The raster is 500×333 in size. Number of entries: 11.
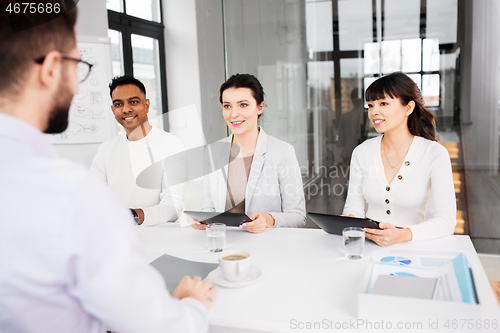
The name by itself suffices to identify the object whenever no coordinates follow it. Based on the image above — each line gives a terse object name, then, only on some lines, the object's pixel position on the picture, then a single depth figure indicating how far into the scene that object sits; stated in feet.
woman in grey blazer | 7.77
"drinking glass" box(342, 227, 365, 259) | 4.75
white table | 3.35
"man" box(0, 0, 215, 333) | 2.17
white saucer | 3.92
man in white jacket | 8.69
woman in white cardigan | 6.81
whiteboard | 11.57
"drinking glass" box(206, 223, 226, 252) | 5.28
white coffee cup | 3.96
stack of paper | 3.26
